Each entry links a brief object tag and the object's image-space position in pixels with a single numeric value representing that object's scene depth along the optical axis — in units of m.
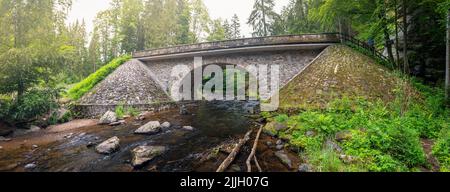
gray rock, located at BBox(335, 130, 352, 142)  6.51
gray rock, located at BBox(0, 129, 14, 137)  10.08
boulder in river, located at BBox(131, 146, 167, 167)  6.27
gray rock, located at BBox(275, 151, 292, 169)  5.71
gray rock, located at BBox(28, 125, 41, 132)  11.27
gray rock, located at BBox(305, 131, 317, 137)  7.37
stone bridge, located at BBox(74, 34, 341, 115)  14.84
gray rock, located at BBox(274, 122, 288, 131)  8.61
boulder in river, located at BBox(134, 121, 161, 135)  9.79
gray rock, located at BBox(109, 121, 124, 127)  11.90
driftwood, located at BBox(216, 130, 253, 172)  5.40
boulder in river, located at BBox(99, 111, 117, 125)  12.56
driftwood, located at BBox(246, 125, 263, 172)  5.29
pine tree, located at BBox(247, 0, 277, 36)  29.67
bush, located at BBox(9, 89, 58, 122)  11.11
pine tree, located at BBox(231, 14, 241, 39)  46.66
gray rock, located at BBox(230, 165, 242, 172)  5.48
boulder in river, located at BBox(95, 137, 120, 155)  7.30
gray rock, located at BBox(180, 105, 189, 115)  14.69
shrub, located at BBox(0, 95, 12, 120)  10.77
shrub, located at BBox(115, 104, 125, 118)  13.80
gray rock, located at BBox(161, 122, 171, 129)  10.86
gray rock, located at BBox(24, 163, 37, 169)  6.37
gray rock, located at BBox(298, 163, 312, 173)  5.19
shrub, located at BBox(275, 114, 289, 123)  9.61
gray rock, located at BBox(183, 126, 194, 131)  10.22
